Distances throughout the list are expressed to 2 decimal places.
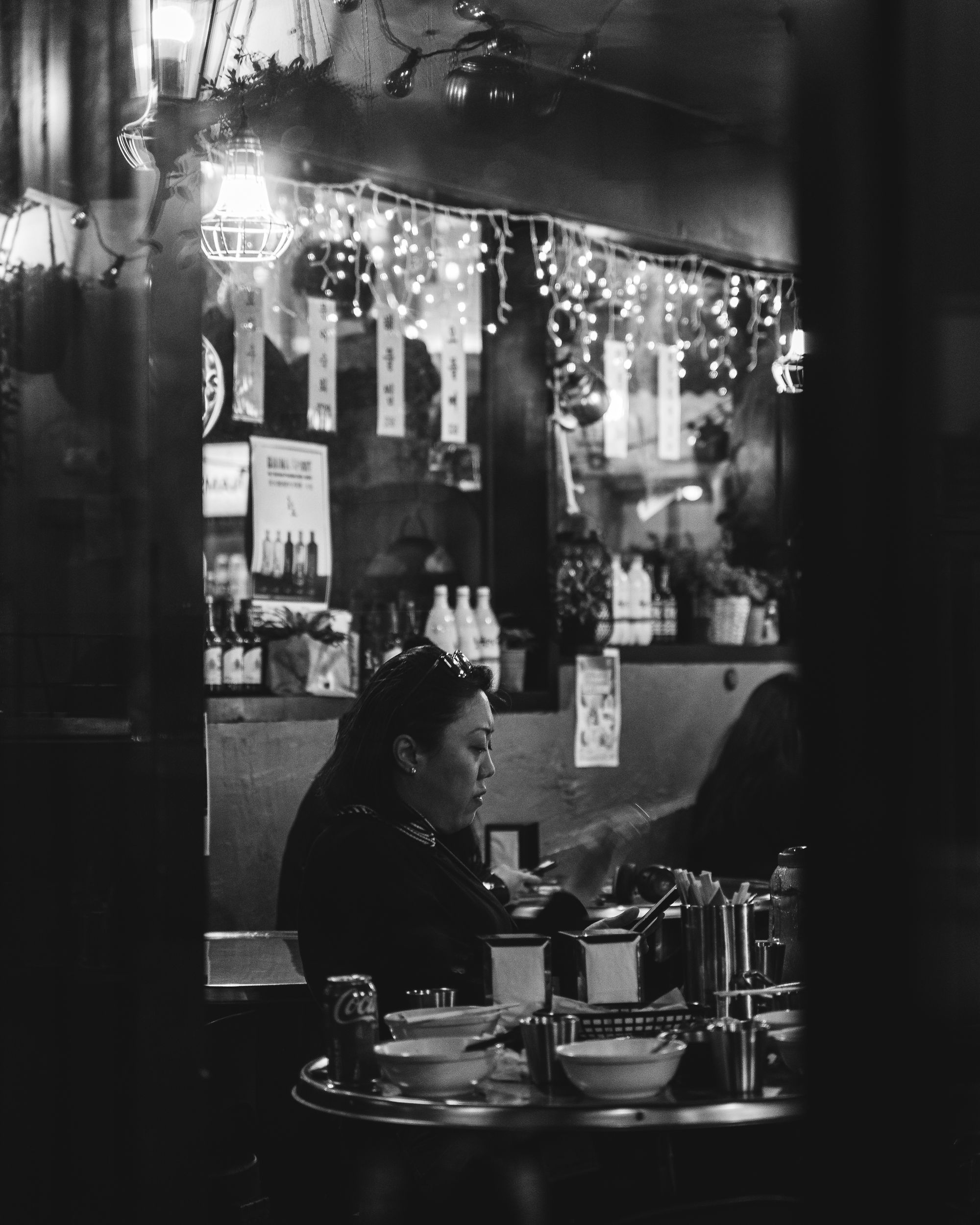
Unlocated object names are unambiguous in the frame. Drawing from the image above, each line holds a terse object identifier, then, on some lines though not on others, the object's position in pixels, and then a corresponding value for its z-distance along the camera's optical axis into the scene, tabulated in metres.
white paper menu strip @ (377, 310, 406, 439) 5.90
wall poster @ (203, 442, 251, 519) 5.47
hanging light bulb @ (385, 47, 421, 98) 2.86
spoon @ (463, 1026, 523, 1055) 2.21
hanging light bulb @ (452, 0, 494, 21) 3.73
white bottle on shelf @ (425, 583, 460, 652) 5.69
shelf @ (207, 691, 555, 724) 5.24
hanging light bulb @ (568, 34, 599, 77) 5.38
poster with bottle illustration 5.56
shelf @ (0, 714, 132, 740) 1.92
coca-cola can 2.21
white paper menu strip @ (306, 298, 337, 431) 5.72
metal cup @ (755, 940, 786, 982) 2.63
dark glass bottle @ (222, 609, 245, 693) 5.22
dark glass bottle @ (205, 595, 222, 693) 5.16
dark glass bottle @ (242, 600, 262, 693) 5.26
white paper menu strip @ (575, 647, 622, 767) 6.31
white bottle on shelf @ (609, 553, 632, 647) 6.48
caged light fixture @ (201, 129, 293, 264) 4.25
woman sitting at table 2.65
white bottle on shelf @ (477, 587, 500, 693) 5.82
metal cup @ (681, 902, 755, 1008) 2.49
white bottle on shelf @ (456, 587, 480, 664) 5.76
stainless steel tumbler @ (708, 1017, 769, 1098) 2.07
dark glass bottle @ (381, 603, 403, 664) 5.56
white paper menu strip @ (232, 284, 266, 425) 5.42
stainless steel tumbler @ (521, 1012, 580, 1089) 2.13
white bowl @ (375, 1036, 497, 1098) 2.11
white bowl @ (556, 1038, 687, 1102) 2.04
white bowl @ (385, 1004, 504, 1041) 2.24
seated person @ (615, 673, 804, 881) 6.63
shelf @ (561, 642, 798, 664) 6.59
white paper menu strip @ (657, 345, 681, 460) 6.84
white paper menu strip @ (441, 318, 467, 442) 6.01
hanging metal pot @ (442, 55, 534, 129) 4.38
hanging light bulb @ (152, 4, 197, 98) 2.07
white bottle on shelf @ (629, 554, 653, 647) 6.53
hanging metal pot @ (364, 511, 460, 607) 6.17
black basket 2.21
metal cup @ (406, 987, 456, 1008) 2.43
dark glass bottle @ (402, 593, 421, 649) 5.62
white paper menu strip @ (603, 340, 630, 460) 6.68
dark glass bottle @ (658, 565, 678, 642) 6.73
